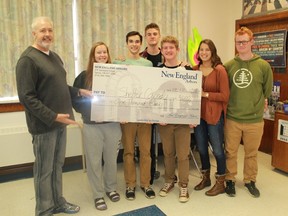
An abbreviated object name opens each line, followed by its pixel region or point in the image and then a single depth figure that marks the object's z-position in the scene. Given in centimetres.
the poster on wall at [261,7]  347
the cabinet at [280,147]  293
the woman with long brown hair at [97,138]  225
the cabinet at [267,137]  373
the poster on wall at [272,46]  346
